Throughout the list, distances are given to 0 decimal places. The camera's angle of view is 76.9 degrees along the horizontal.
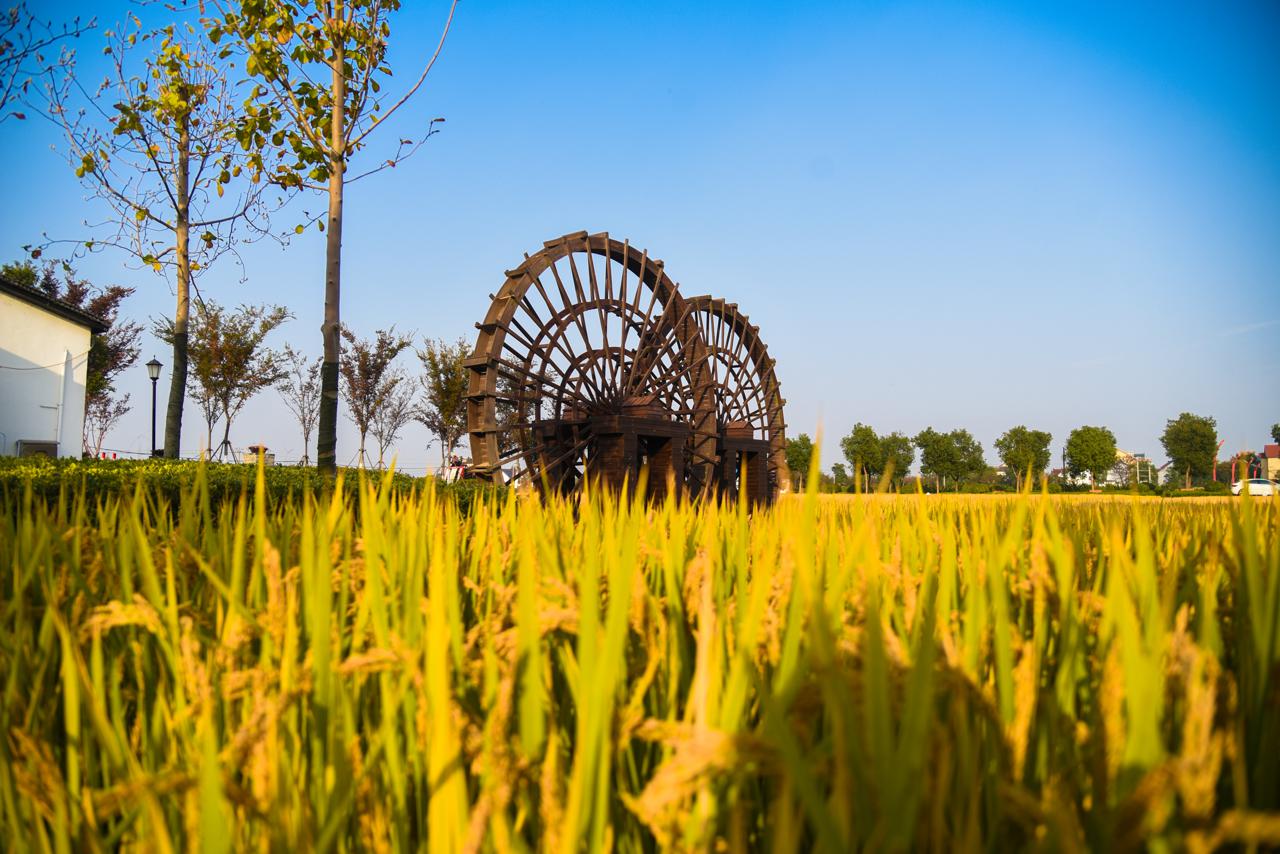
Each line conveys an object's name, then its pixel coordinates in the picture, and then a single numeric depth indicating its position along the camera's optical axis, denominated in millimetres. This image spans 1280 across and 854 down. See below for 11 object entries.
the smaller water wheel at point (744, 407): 16125
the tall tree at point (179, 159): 12414
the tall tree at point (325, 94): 10086
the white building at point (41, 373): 20719
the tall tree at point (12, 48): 9629
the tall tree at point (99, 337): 28953
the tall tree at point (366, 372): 35781
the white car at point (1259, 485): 37875
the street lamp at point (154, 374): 20250
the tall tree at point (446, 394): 35375
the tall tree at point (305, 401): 37500
